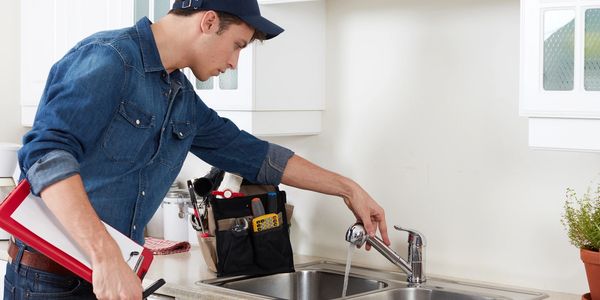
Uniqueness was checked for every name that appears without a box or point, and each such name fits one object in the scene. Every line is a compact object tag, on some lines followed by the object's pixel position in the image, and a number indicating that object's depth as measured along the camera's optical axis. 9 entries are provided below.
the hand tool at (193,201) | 2.88
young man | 1.78
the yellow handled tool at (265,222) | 2.76
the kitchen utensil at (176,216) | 3.29
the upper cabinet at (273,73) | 2.80
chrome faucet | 2.64
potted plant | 2.17
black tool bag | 2.72
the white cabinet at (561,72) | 2.03
